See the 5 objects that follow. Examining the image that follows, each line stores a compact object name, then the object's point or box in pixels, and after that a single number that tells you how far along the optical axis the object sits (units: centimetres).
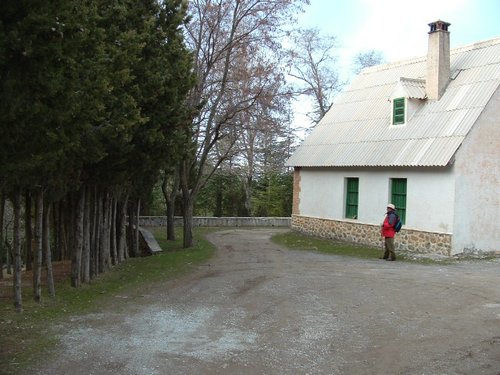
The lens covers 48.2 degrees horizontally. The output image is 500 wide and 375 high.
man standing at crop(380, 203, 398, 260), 1639
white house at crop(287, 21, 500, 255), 1759
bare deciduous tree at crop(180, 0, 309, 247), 1969
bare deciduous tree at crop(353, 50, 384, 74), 4531
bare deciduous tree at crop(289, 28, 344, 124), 4116
